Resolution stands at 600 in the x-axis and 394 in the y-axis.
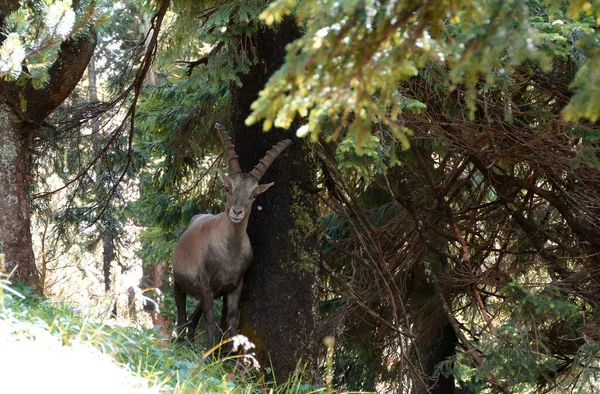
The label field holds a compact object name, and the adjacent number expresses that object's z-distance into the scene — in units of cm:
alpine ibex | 1675
